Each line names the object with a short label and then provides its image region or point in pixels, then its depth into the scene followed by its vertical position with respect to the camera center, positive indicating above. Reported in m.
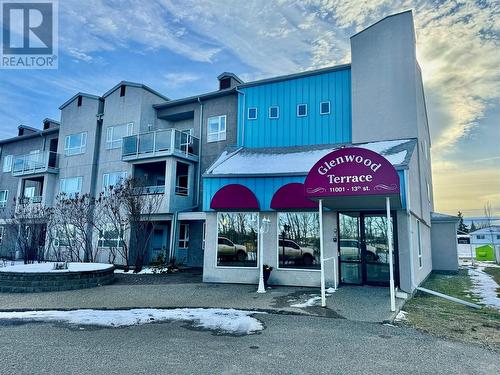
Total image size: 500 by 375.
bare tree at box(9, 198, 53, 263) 21.91 -0.41
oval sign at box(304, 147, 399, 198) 8.51 +1.55
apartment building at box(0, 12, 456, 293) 11.41 +3.24
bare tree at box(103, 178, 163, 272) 18.05 +0.90
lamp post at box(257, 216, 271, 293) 11.34 -0.66
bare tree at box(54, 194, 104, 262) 20.33 +0.07
